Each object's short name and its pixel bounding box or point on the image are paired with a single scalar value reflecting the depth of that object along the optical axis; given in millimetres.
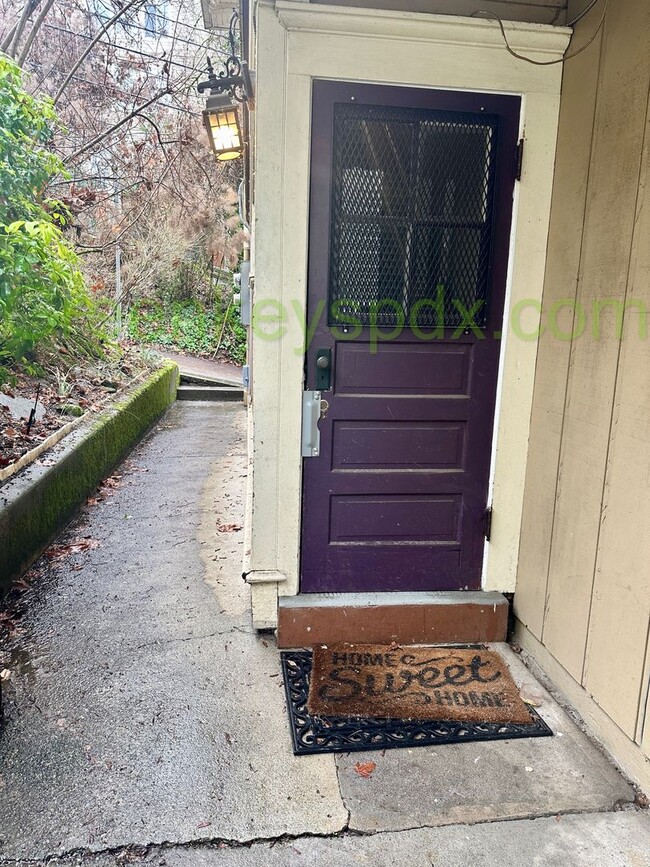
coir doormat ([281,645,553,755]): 2166
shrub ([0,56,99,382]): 2811
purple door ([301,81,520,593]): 2521
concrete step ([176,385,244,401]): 10594
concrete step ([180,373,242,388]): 11562
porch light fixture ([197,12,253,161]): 4109
